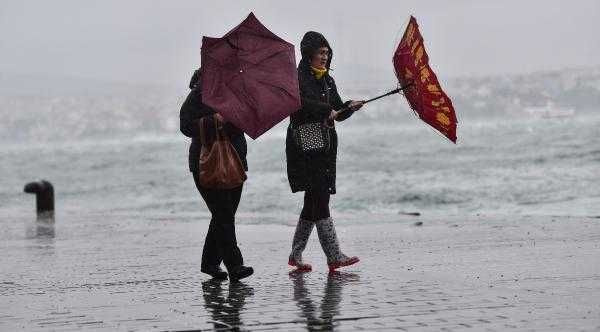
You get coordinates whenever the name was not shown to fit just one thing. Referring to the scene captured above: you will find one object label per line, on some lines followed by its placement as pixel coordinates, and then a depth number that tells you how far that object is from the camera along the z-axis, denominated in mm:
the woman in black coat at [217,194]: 14172
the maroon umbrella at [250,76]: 13750
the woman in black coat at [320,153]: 14766
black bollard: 33469
